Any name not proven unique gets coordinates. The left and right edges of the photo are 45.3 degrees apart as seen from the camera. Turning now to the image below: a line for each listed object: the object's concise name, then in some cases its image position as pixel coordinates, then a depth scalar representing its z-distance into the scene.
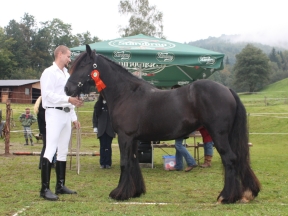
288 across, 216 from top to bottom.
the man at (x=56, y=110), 5.10
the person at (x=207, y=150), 8.87
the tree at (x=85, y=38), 80.09
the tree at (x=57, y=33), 77.50
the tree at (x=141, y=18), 35.94
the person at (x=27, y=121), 16.17
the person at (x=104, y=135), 8.70
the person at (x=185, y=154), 8.29
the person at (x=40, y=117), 8.12
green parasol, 8.06
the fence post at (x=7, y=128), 11.61
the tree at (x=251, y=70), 65.44
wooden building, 43.81
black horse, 4.74
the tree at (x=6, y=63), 65.69
